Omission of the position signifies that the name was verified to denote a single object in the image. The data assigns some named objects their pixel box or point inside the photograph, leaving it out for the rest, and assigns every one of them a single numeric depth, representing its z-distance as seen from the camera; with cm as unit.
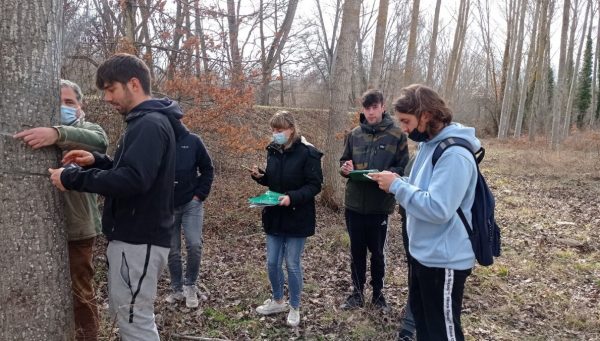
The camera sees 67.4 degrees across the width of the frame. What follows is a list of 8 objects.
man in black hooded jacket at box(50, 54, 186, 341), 232
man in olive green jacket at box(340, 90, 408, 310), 422
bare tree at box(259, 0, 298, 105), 782
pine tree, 3775
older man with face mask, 291
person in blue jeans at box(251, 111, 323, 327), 399
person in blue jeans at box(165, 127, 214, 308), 429
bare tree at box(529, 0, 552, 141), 2131
